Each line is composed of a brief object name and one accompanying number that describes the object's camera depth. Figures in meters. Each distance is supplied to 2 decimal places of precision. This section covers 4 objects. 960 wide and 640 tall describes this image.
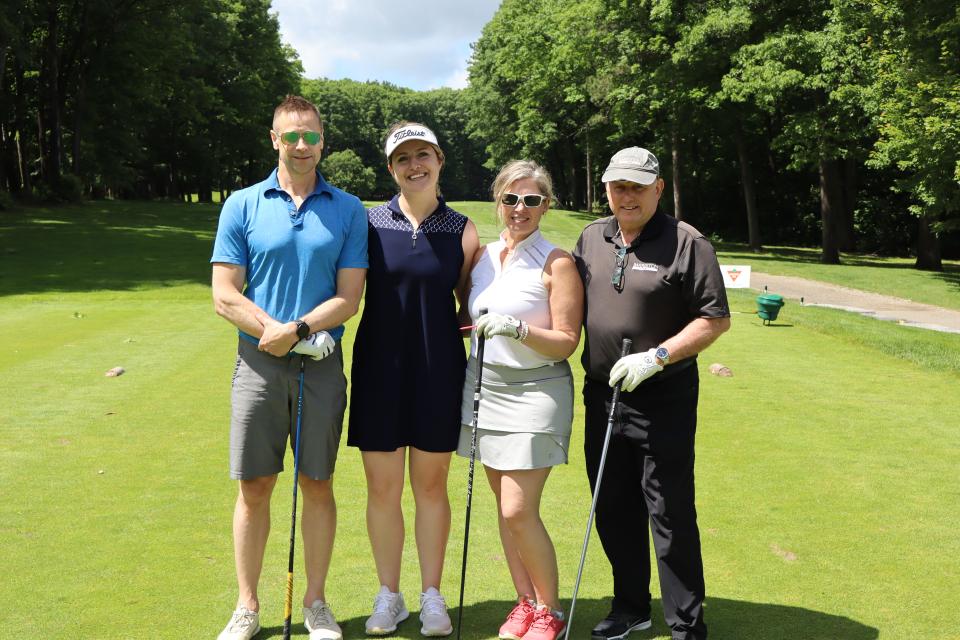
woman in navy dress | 3.57
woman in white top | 3.46
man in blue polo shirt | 3.45
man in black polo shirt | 3.37
